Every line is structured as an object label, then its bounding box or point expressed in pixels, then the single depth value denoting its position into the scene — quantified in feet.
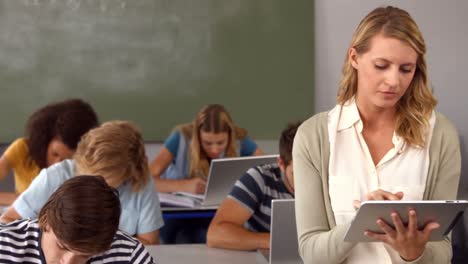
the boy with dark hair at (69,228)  7.05
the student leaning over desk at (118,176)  11.80
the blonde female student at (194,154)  16.43
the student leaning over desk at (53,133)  14.88
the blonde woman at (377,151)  6.60
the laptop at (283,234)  10.31
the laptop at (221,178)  13.98
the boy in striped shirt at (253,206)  12.12
